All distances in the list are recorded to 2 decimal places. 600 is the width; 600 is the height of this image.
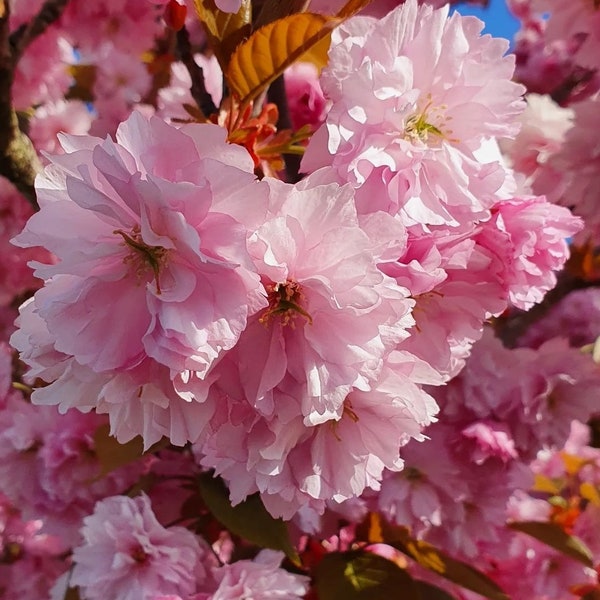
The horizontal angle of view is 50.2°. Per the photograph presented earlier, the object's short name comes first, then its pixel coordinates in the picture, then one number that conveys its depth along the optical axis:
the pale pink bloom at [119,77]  0.56
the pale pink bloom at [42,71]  0.41
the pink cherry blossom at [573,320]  0.56
